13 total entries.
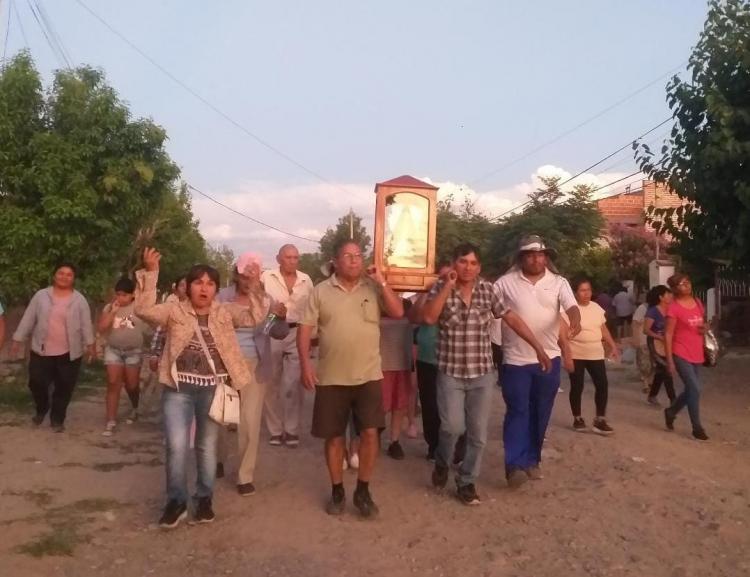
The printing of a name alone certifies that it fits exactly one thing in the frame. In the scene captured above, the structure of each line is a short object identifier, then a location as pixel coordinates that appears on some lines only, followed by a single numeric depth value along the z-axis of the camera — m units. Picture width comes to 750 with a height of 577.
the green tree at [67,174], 13.78
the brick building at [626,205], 46.48
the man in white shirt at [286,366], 8.55
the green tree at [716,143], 10.56
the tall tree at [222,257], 69.69
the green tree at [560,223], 27.17
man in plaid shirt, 6.47
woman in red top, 9.02
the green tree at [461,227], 31.97
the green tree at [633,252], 31.28
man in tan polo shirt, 6.16
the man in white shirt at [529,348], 6.92
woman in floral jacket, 5.93
